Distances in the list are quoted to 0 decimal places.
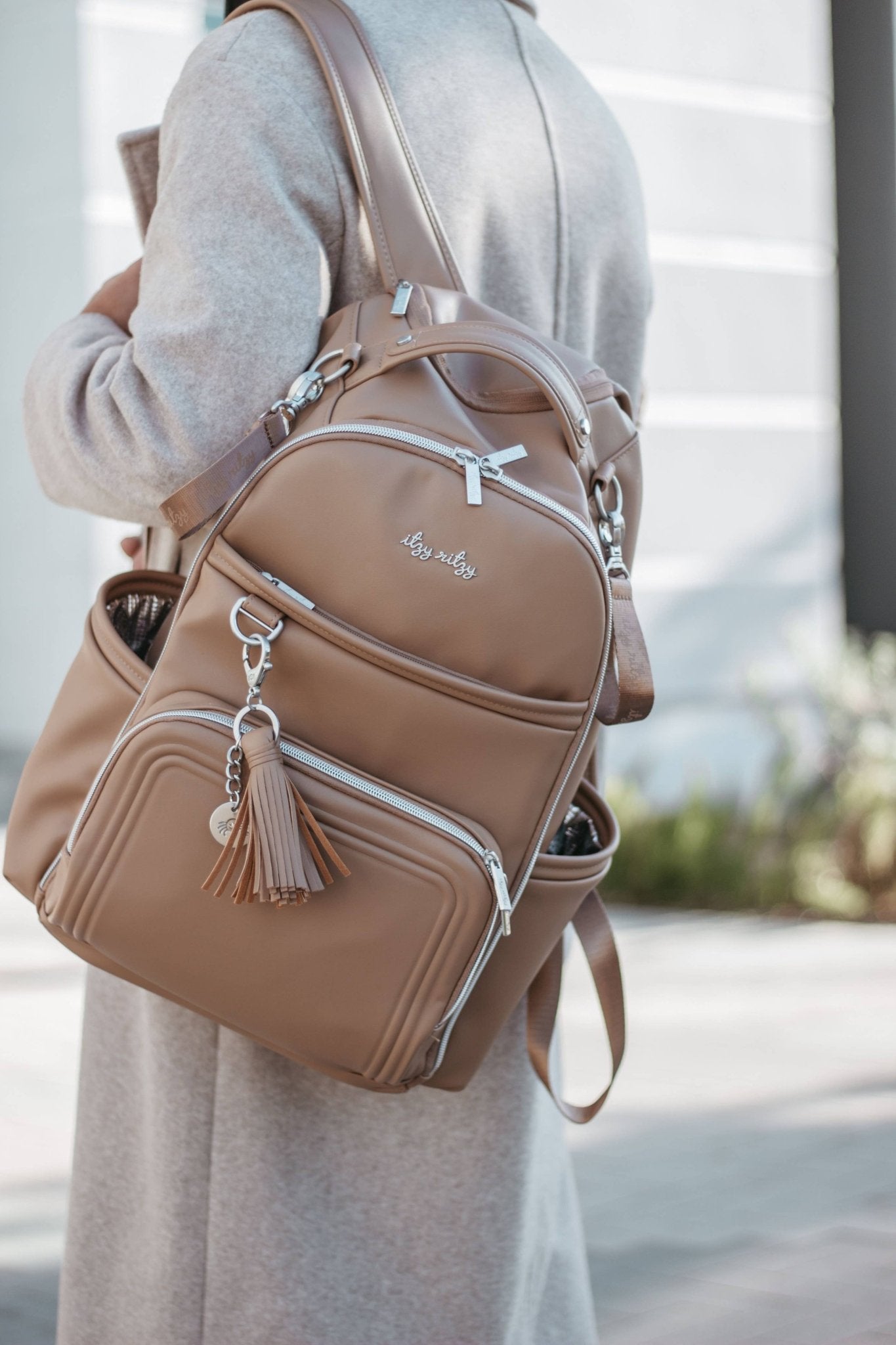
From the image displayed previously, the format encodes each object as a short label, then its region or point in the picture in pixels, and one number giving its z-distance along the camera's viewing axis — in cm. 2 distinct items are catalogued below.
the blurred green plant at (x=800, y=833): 594
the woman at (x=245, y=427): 169
